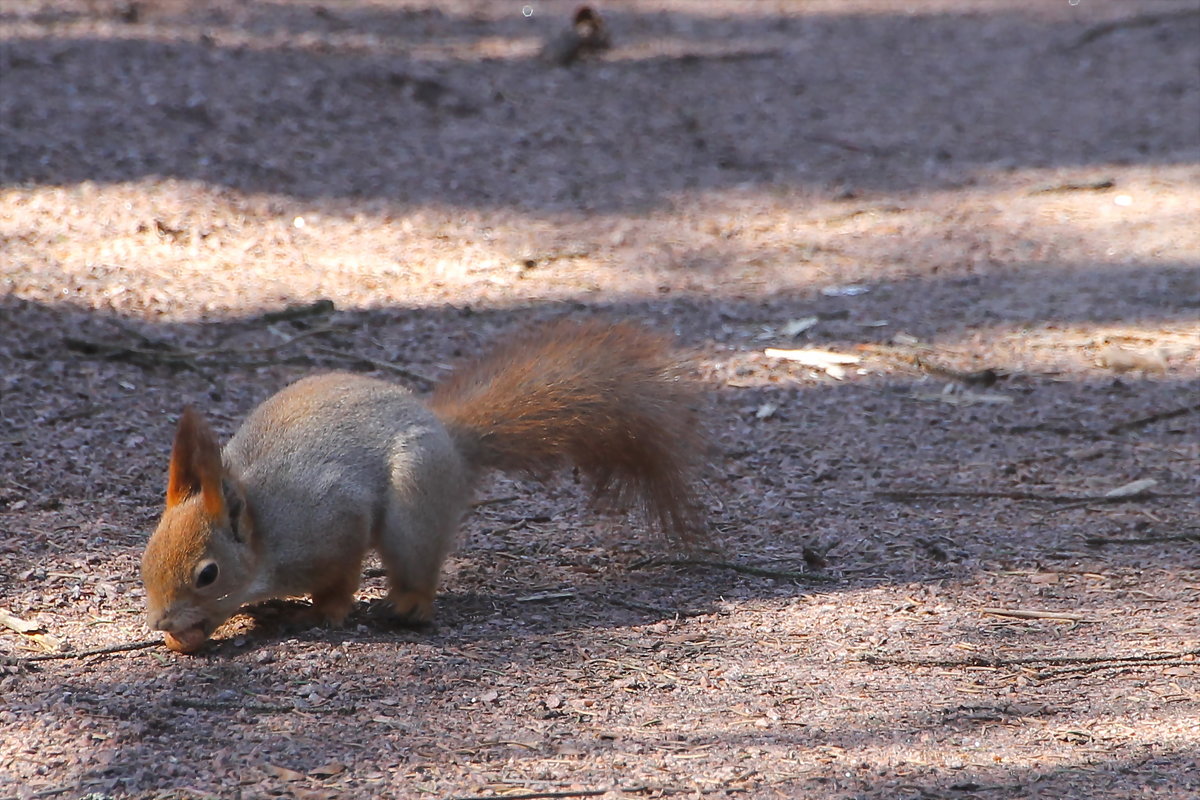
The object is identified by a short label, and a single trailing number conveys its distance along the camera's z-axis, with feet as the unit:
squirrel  21.57
